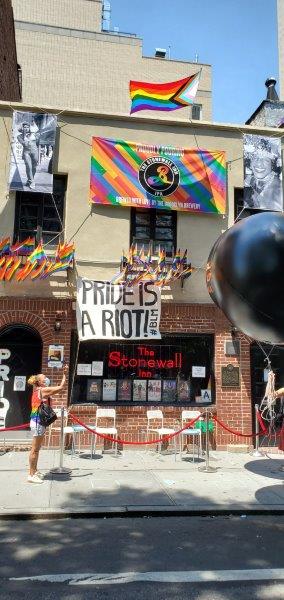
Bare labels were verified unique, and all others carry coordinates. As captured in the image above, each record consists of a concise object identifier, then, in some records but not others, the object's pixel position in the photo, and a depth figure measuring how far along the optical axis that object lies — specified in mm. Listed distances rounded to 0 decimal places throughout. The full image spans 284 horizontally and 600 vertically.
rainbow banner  11117
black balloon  4898
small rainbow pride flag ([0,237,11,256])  9973
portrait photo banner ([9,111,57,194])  10734
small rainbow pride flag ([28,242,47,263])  10031
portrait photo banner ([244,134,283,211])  11648
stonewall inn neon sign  10960
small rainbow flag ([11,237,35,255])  10211
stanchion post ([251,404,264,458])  10304
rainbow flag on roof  11172
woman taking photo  7703
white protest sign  10438
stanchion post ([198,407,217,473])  8812
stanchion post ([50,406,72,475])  8296
